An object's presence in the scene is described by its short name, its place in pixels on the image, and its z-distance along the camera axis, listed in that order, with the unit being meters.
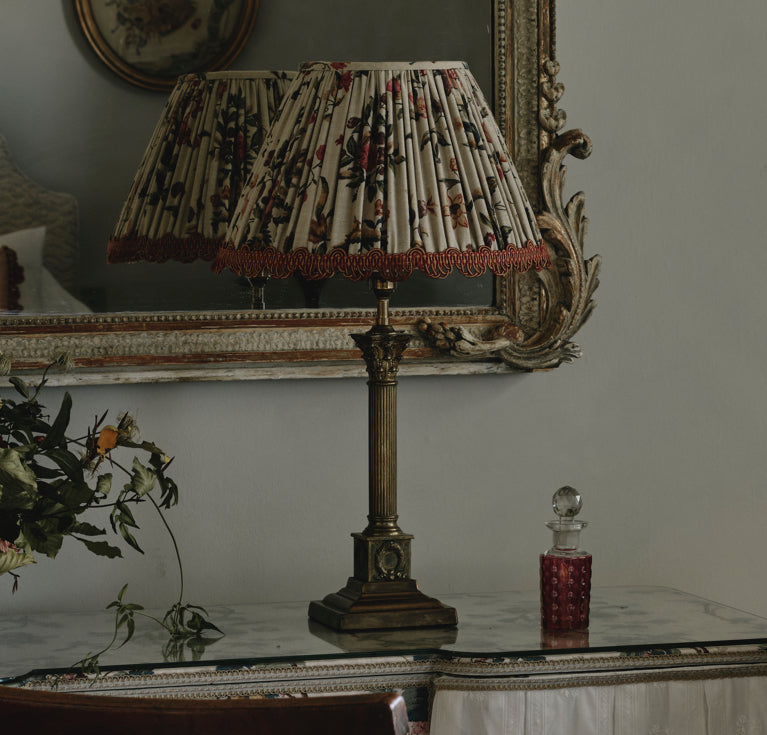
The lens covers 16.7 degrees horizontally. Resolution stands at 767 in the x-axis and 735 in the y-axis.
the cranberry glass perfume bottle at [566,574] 2.86
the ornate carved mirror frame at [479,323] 2.99
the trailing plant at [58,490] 2.60
